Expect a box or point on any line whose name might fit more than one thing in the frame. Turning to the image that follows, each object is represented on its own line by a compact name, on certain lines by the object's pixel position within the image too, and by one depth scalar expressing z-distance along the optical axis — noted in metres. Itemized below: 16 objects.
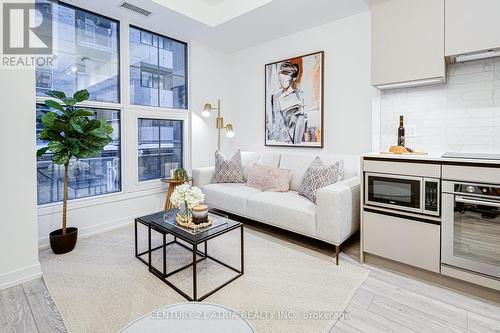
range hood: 2.09
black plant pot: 2.63
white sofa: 2.44
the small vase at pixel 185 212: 2.22
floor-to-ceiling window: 3.04
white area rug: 1.75
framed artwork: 3.58
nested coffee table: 1.95
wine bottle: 2.72
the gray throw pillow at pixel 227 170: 3.85
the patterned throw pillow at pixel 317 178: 2.85
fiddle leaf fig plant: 2.50
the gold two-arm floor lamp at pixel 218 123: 4.21
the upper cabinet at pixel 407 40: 2.23
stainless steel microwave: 2.09
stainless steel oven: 1.87
